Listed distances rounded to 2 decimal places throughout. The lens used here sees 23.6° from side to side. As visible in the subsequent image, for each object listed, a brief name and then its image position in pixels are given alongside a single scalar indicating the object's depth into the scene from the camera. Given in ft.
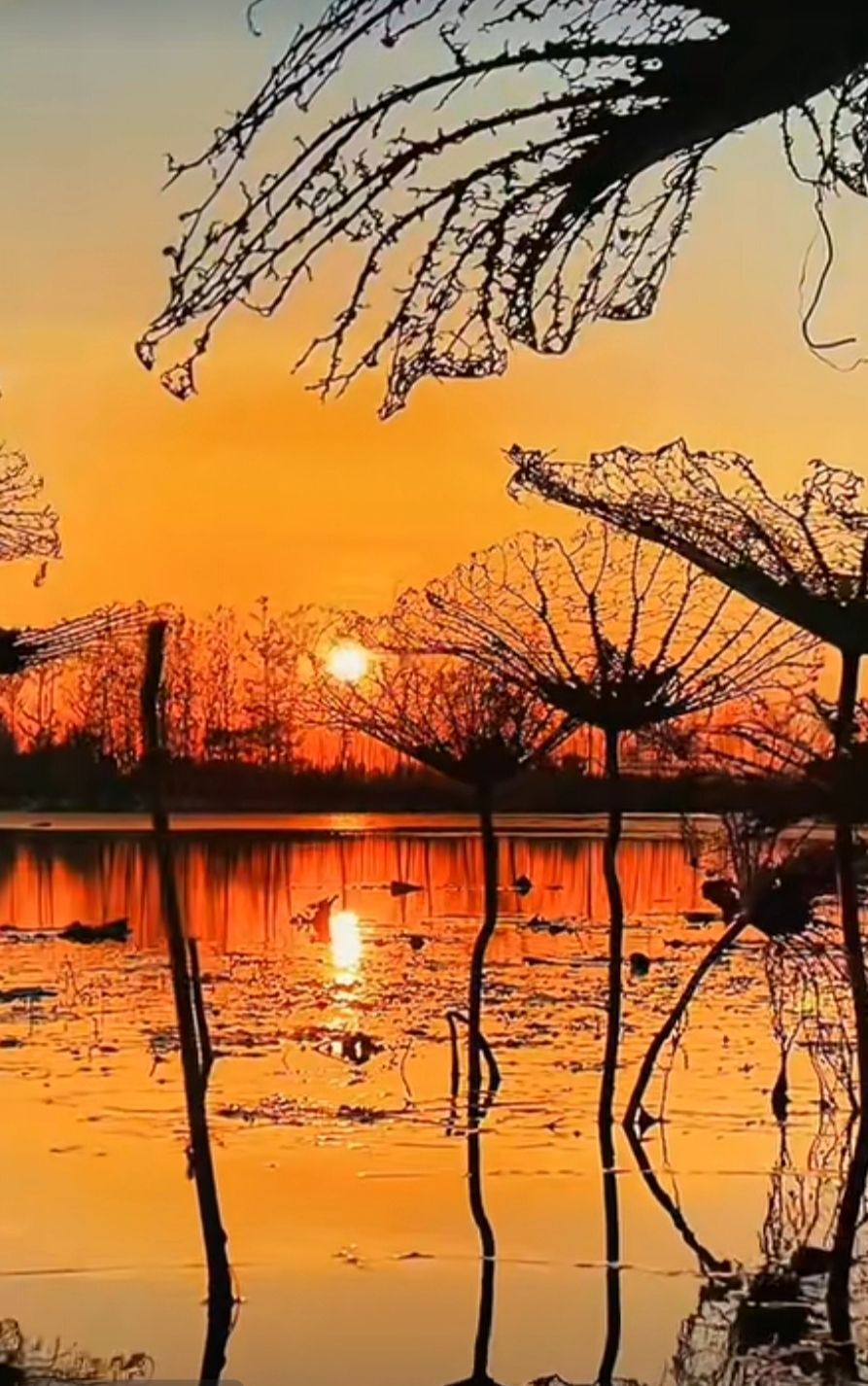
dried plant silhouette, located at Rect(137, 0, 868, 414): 11.14
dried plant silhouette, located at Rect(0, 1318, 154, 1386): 25.73
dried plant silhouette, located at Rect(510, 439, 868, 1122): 21.97
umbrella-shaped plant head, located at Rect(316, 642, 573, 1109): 53.93
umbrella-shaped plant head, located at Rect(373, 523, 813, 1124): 44.52
